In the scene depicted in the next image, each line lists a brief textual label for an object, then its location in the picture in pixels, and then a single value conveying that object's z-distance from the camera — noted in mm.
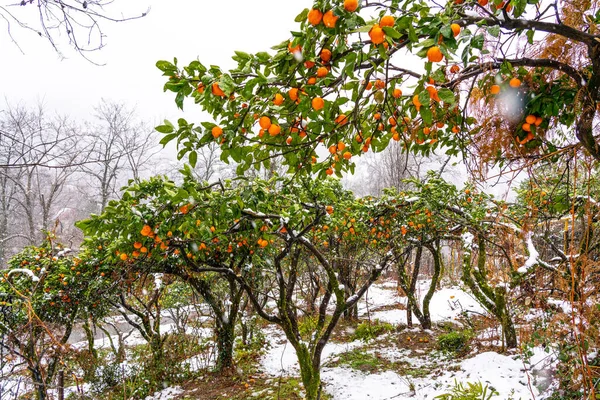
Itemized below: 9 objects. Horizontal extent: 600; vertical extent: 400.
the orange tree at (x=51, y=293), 3857
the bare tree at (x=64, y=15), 1296
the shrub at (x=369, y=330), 6625
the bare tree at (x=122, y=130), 17094
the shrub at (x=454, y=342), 5252
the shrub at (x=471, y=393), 3075
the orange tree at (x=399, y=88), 1055
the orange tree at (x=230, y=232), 2197
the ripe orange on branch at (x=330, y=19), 1030
